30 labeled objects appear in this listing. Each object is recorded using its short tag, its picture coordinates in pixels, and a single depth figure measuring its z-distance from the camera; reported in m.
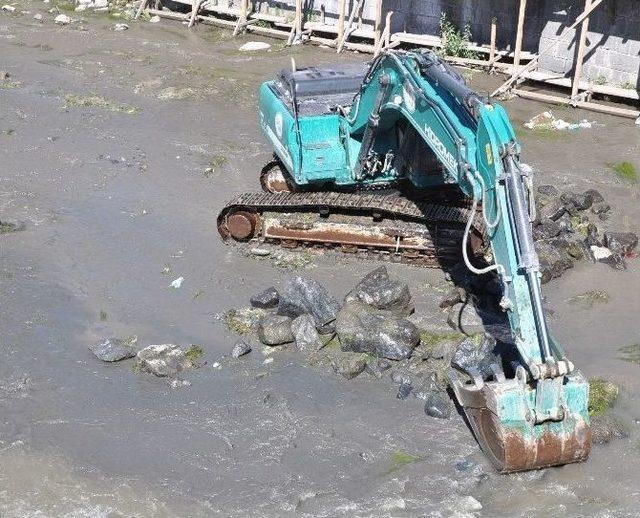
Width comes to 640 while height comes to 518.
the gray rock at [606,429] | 8.54
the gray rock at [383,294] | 10.52
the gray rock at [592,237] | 12.13
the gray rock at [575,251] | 11.82
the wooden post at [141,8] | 24.20
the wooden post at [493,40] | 19.14
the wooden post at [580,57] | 17.47
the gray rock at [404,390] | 9.22
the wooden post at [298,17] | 21.52
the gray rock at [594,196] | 13.30
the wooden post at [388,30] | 20.30
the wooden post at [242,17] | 22.50
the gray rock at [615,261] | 11.70
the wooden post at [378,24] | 20.40
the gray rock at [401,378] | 9.41
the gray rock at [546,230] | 11.97
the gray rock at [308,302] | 10.27
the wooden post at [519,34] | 18.06
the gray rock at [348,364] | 9.54
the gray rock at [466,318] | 10.34
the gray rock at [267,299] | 10.72
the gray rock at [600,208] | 13.20
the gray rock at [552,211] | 12.47
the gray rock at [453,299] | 10.76
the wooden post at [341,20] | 20.80
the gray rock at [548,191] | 13.39
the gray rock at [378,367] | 9.55
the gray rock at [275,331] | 10.05
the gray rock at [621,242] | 11.98
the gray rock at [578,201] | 13.12
